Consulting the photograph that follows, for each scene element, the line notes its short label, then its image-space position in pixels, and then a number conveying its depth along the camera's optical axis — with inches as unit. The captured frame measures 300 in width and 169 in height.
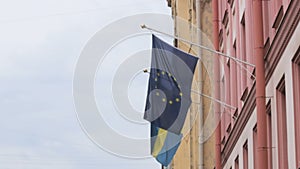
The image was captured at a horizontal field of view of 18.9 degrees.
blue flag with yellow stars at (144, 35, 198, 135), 940.6
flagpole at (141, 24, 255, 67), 952.3
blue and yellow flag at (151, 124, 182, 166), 1040.2
